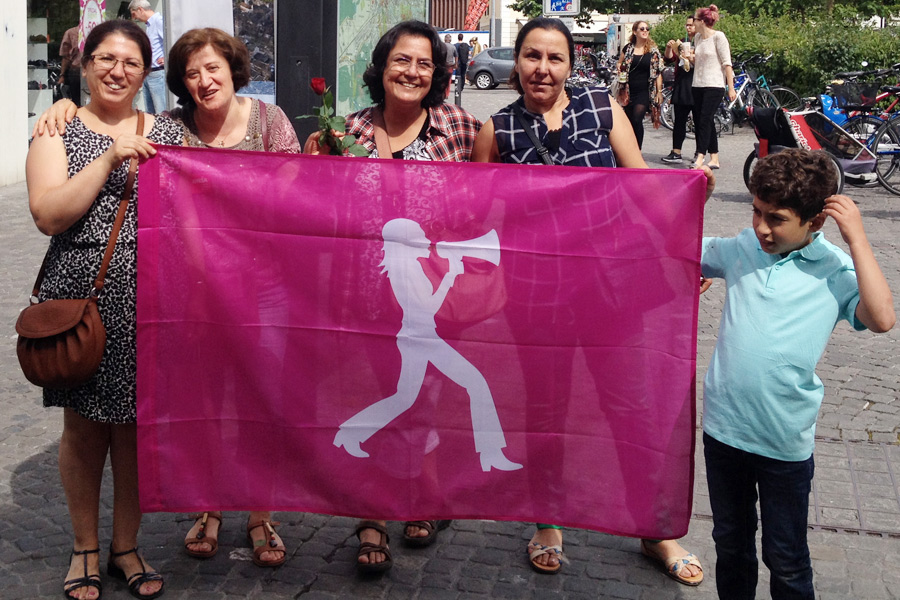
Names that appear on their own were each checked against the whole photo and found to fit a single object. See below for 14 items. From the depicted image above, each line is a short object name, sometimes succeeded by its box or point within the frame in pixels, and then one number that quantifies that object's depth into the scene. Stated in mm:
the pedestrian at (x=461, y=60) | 23497
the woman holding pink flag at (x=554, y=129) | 3914
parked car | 37375
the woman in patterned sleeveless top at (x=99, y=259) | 3447
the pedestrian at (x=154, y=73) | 11688
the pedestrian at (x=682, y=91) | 13477
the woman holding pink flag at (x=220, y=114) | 3836
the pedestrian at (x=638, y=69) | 13758
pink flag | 3512
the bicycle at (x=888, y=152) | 11781
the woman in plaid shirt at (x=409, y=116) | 4023
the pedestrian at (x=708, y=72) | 13031
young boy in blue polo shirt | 3049
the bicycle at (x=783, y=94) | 18266
